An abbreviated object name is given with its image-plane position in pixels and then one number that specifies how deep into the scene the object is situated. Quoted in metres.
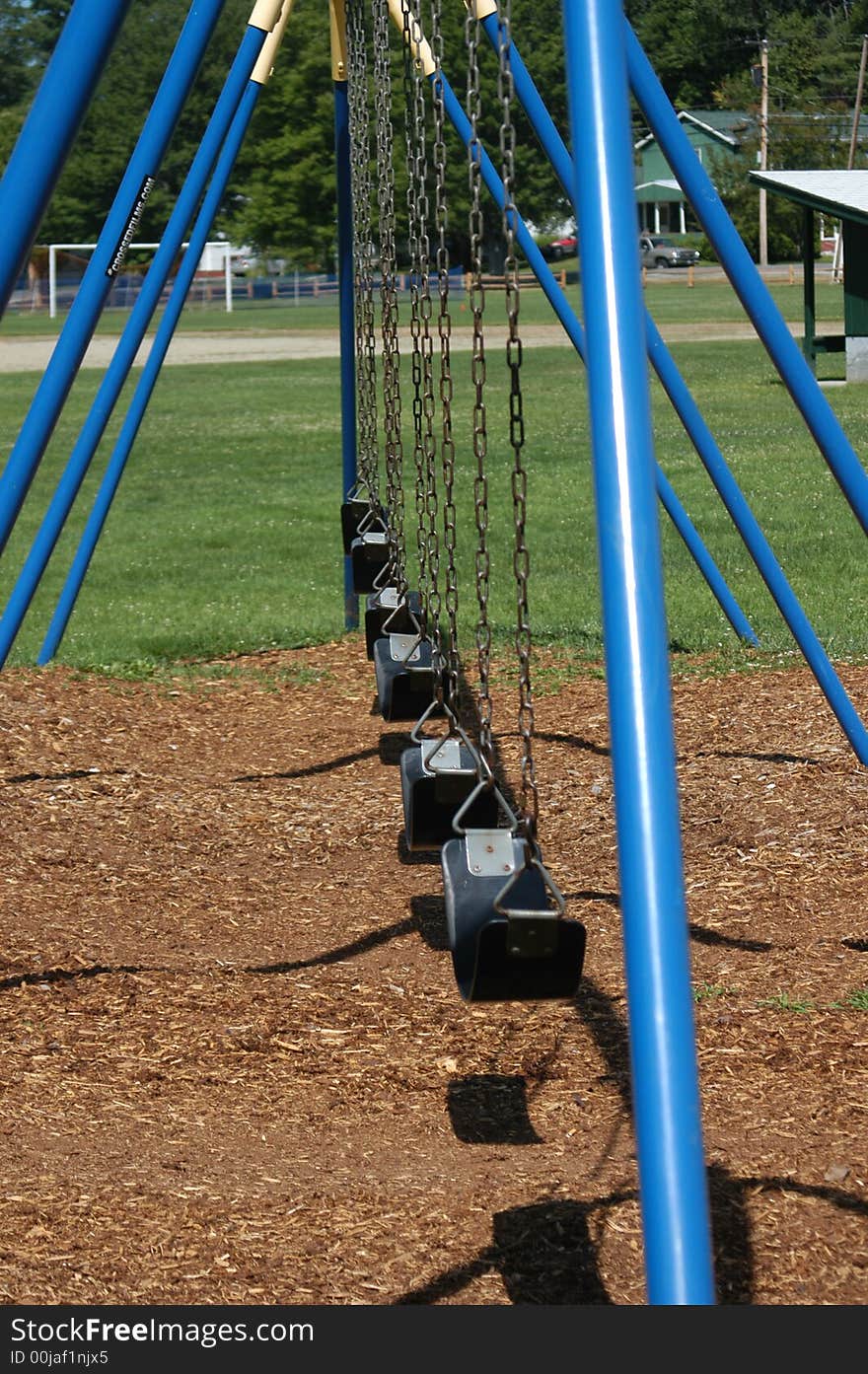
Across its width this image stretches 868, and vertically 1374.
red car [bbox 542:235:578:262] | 72.12
